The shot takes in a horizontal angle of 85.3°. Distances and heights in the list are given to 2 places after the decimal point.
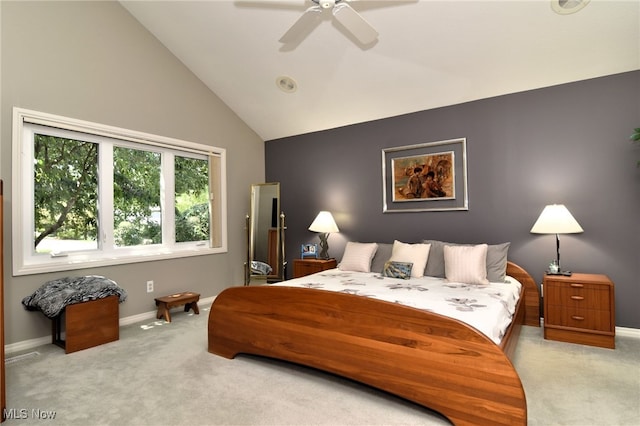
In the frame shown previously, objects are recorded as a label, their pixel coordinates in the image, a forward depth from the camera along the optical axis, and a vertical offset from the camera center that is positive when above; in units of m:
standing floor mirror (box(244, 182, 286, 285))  4.88 -0.26
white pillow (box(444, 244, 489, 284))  3.06 -0.44
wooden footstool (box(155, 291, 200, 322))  3.76 -0.90
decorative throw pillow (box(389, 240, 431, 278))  3.40 -0.39
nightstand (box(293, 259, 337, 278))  4.37 -0.61
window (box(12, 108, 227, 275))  3.10 +0.28
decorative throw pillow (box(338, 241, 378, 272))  3.78 -0.44
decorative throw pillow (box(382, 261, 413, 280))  3.30 -0.51
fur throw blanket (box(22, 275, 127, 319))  2.81 -0.60
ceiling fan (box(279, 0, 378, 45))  2.23 +1.35
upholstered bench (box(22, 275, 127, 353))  2.84 -0.73
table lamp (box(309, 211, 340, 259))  4.46 -0.10
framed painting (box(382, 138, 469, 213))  3.85 +0.46
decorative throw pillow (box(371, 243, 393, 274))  3.78 -0.45
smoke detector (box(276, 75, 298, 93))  4.10 +1.62
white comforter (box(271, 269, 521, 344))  2.07 -0.58
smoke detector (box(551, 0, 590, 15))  2.60 +1.58
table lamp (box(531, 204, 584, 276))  2.99 -0.08
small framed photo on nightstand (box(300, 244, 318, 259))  4.58 -0.43
